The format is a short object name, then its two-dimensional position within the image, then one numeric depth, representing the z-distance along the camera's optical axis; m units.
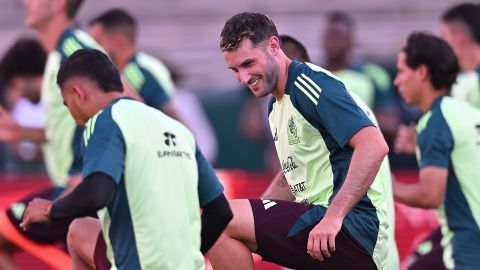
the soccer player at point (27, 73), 22.36
